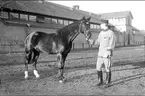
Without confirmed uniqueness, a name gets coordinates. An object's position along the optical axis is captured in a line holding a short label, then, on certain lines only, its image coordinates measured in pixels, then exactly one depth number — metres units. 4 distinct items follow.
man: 5.40
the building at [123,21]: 62.66
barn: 20.17
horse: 6.03
